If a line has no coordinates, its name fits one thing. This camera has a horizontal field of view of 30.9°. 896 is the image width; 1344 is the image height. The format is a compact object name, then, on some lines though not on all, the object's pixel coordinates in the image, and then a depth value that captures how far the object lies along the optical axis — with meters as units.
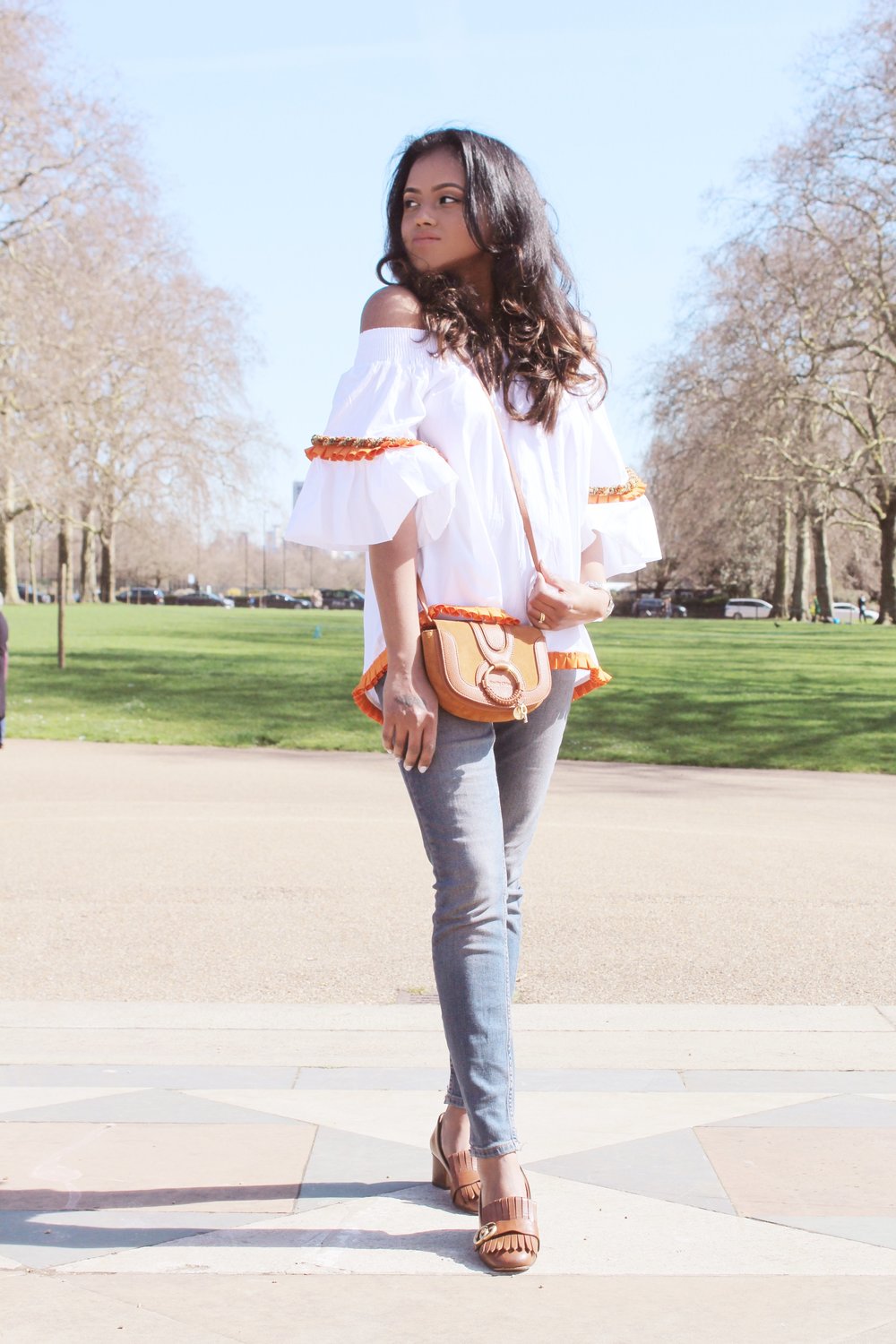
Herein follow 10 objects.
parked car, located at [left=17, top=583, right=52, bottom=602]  111.41
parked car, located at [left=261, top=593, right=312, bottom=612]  118.19
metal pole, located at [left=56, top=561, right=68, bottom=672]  20.72
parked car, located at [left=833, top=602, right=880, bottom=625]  90.69
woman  3.00
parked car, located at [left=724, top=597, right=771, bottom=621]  96.12
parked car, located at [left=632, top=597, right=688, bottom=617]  96.50
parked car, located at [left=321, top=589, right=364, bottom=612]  113.12
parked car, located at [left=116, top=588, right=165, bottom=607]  115.81
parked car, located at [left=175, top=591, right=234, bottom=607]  115.62
